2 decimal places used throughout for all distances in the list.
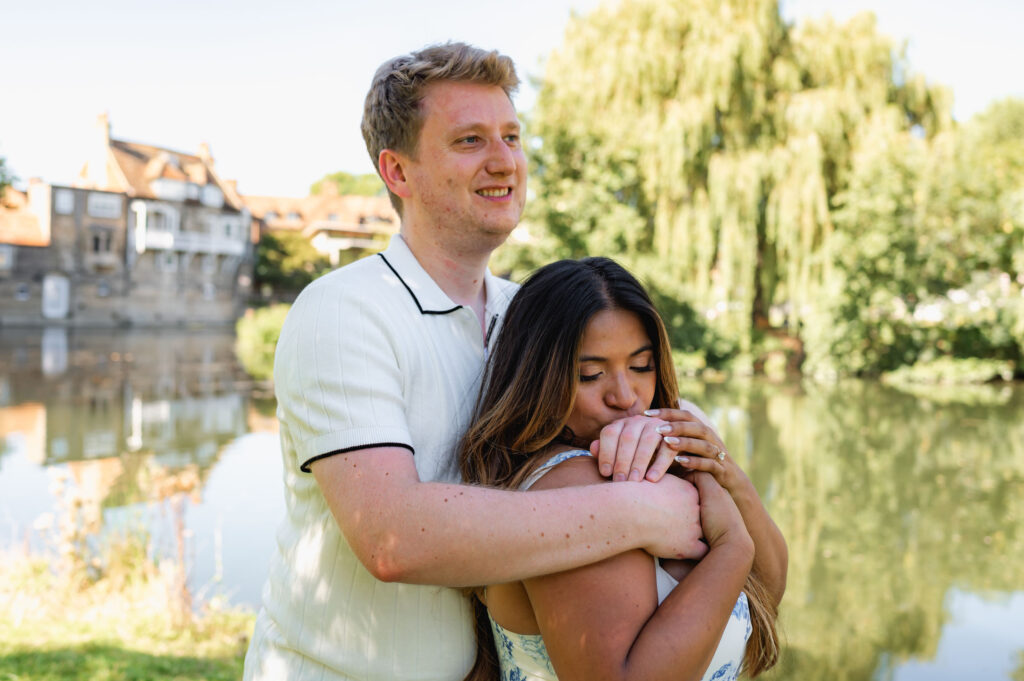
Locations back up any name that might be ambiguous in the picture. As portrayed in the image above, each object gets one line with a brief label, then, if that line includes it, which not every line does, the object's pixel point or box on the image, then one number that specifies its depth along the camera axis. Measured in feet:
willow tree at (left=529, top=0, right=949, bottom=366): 60.90
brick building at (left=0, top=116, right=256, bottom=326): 126.93
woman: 4.77
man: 4.82
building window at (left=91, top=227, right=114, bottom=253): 132.36
